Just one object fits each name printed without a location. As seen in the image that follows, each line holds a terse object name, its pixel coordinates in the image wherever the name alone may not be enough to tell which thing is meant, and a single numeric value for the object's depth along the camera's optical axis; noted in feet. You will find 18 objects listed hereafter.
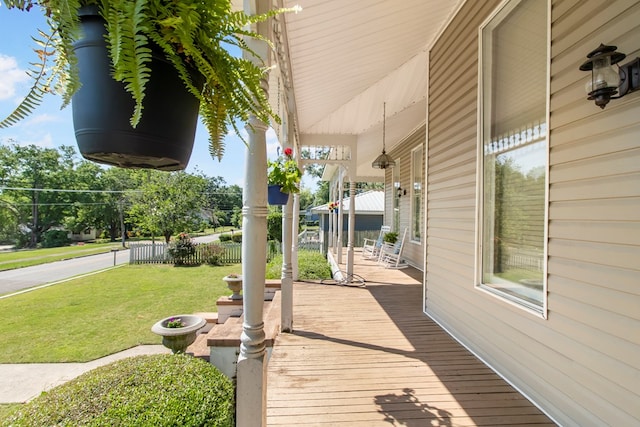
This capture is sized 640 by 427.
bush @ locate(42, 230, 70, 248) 92.79
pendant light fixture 19.61
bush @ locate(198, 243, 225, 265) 45.29
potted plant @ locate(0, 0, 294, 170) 2.13
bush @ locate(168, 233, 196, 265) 45.01
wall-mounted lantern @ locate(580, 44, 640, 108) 4.84
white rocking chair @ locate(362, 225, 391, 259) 30.40
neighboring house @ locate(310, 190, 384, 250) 51.26
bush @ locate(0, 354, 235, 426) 4.81
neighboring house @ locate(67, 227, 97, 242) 106.11
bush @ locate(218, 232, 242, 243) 81.51
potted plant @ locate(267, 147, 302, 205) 8.75
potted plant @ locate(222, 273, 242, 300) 13.82
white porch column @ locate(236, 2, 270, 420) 4.98
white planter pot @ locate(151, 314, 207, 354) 9.94
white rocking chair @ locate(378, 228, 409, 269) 24.23
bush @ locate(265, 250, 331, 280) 20.07
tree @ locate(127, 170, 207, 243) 51.29
